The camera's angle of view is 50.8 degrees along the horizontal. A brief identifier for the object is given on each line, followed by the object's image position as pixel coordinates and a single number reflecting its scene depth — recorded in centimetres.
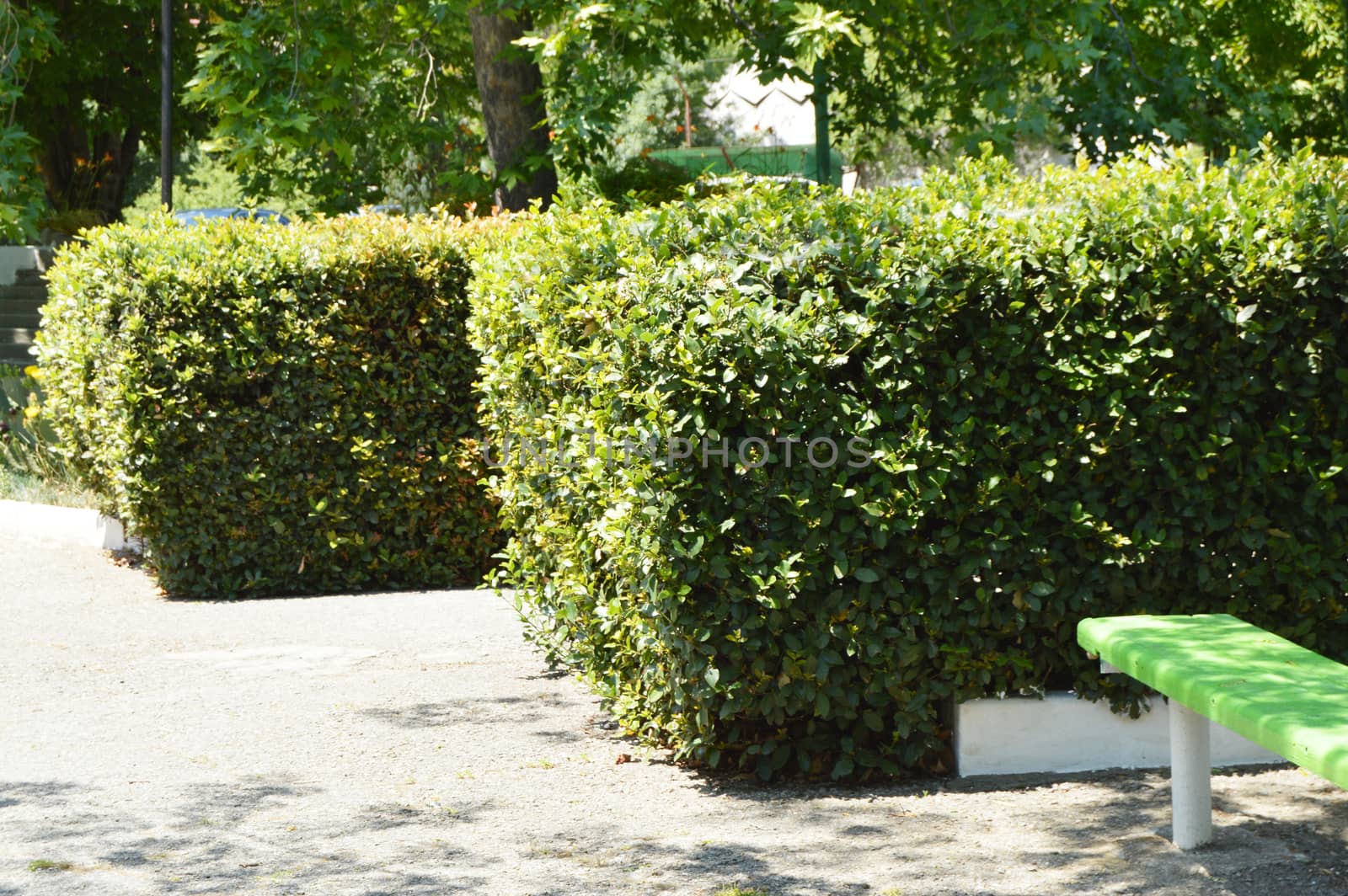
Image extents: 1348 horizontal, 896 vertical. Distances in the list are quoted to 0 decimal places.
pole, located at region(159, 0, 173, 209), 1581
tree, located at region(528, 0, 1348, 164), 1166
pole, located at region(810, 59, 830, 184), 1290
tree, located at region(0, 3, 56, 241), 1232
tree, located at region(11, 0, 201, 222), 1942
